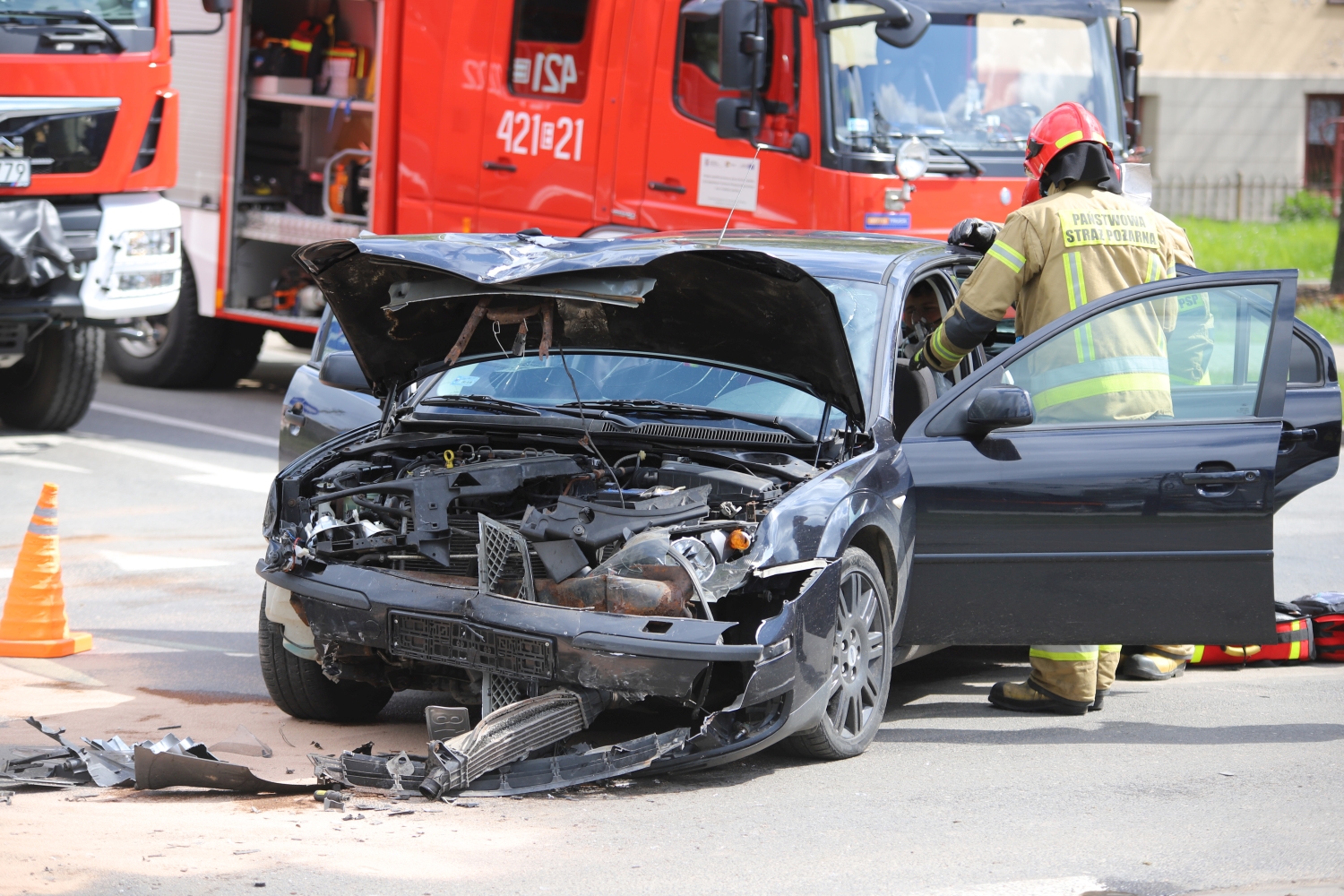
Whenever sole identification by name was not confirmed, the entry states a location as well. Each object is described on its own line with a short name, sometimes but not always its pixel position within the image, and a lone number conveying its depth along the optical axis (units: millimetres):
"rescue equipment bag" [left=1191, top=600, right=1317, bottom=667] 13406
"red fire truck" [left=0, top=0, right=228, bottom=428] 21000
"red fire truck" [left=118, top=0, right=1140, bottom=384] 20391
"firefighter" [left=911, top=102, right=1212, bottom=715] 11625
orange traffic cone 13242
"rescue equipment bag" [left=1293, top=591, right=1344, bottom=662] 13531
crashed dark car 9742
